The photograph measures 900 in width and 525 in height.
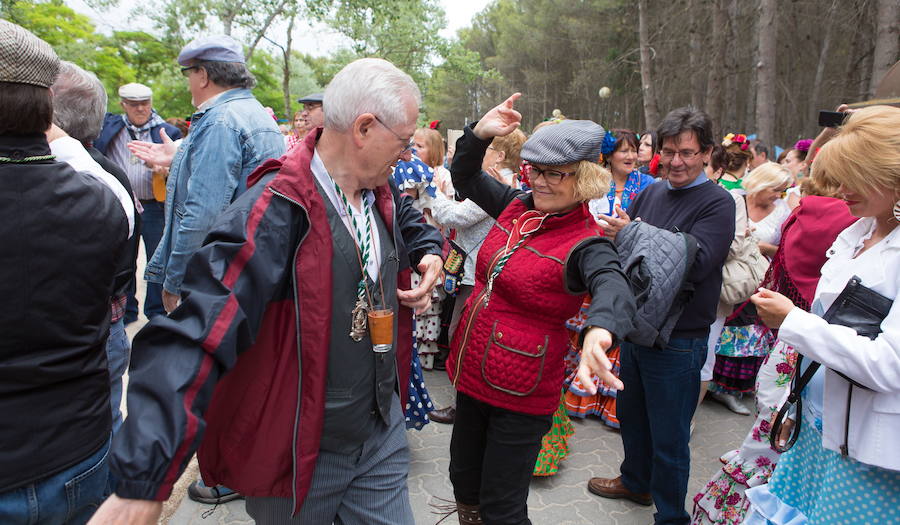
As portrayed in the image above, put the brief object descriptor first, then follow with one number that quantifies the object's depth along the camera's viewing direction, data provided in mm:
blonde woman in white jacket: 1636
